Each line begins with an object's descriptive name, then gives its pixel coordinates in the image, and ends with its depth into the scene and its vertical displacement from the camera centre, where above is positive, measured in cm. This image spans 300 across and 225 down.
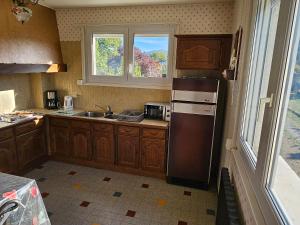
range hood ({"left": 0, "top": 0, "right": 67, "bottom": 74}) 264 +44
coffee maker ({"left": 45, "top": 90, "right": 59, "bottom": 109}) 364 -45
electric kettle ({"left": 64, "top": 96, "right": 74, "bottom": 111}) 360 -50
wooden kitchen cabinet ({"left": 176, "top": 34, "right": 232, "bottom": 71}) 253 +36
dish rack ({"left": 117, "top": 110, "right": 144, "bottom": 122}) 305 -60
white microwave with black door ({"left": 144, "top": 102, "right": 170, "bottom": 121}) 308 -51
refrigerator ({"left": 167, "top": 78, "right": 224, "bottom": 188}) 255 -67
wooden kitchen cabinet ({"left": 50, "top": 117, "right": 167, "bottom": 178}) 297 -107
